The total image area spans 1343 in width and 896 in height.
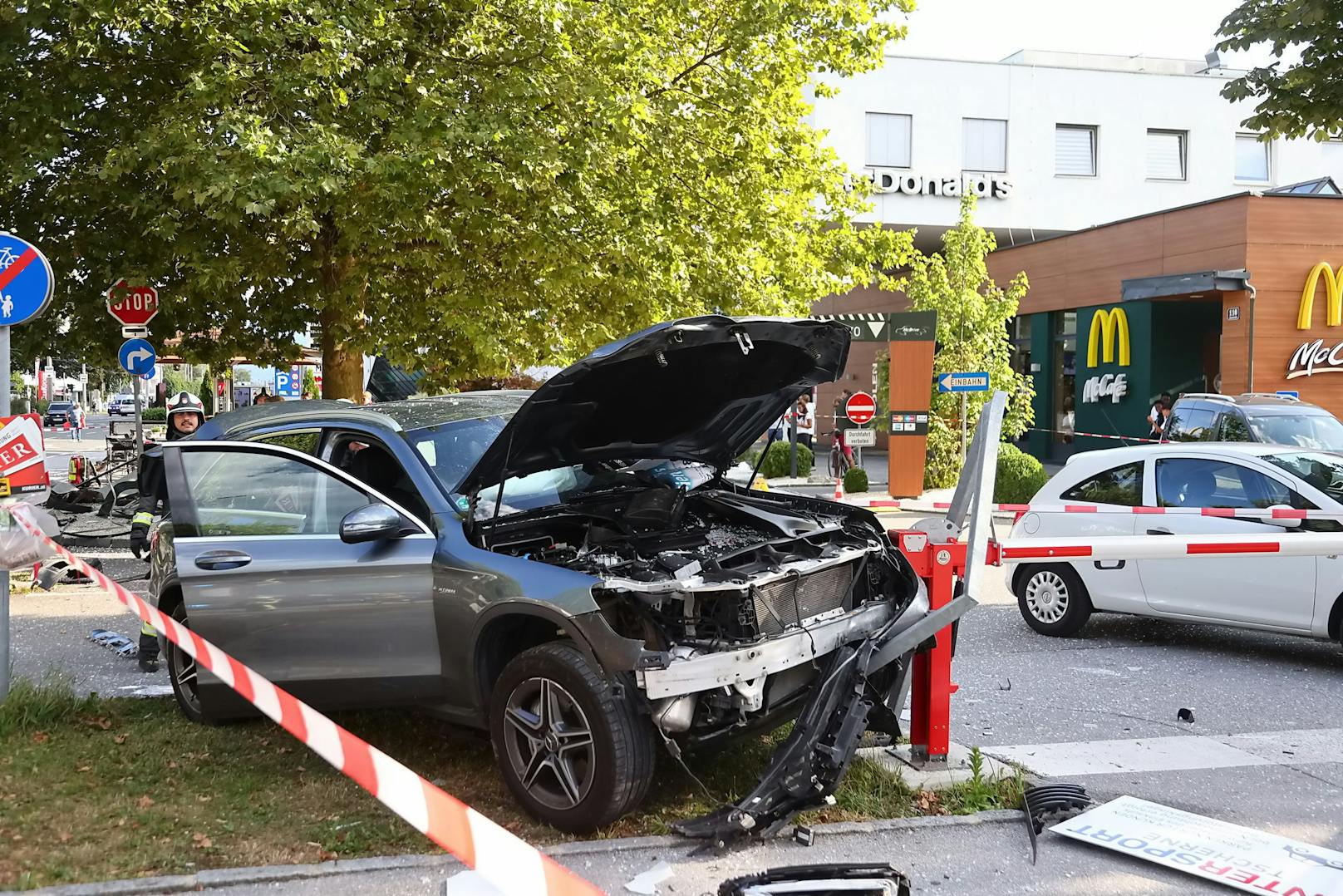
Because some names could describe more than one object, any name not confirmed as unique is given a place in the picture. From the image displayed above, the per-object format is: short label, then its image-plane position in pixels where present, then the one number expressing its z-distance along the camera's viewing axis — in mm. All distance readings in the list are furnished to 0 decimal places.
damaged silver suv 4273
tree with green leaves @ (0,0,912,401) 11266
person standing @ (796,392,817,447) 26078
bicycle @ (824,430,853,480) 23734
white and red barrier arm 5781
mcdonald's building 21750
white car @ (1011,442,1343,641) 7336
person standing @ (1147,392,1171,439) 20250
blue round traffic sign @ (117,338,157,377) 14078
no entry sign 20344
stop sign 12773
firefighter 7070
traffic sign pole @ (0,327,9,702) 5926
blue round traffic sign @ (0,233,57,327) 6148
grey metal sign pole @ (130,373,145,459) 15680
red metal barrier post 5227
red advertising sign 6270
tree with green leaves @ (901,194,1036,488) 22016
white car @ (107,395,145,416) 63625
